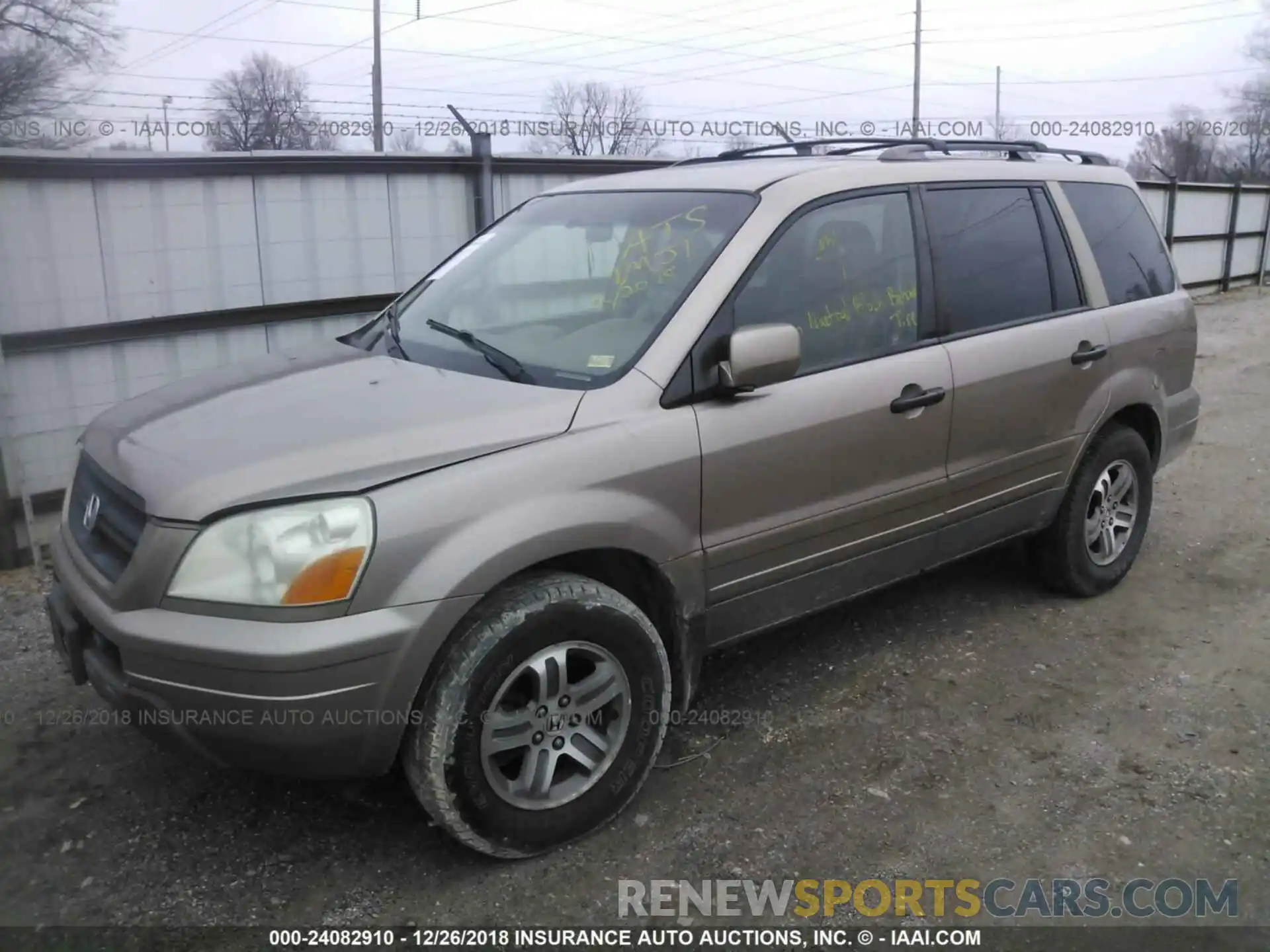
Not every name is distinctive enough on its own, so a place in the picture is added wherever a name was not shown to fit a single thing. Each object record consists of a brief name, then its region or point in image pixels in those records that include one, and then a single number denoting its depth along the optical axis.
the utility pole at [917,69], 33.03
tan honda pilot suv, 2.52
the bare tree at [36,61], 25.98
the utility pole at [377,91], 24.38
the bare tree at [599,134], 18.78
